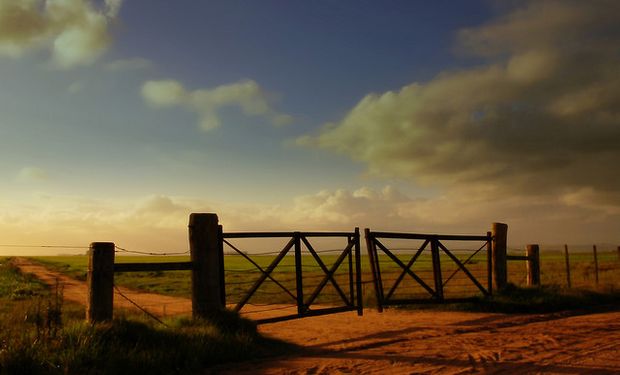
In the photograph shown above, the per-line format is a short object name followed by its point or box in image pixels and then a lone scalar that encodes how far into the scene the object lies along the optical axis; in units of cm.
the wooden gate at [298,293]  1039
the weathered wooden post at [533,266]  1703
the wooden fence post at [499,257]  1566
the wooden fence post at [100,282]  777
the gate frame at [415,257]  1328
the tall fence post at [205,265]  920
